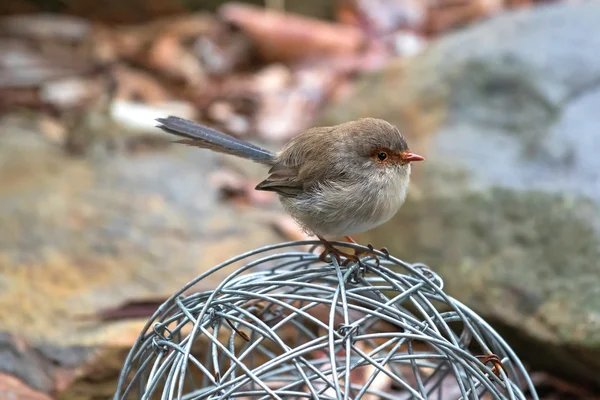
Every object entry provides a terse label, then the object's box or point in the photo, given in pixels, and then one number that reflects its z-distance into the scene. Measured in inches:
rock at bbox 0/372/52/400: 178.6
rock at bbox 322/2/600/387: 219.0
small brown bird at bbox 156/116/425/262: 158.2
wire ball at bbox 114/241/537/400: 114.1
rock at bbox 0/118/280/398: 206.2
